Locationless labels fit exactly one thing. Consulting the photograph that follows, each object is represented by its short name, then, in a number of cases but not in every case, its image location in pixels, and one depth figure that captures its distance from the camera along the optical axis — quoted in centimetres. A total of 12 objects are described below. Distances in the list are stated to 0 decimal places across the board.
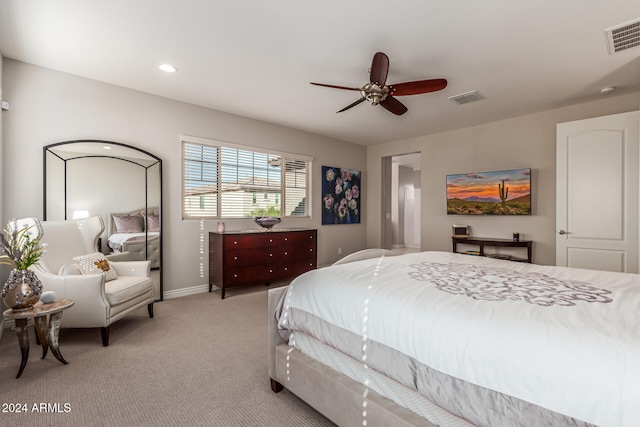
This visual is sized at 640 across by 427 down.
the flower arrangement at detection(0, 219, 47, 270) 225
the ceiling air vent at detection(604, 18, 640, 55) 250
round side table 216
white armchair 262
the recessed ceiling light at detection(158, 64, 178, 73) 324
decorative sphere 237
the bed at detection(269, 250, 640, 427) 93
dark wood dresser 417
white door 344
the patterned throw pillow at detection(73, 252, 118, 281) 296
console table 461
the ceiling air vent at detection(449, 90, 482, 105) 391
